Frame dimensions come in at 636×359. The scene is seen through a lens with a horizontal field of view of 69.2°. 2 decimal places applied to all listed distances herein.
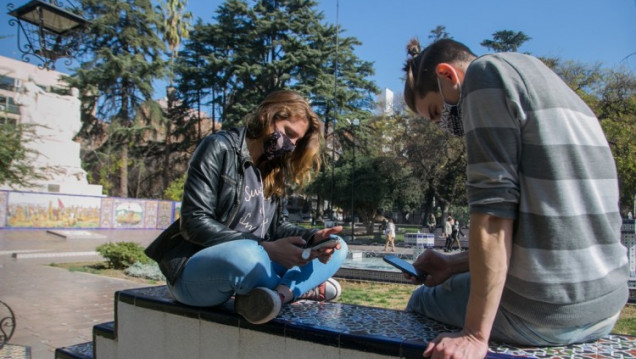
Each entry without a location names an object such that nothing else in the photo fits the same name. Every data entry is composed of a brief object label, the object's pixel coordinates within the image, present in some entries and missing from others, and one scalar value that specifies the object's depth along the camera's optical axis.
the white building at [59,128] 22.19
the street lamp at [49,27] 4.93
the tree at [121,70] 30.80
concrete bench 1.48
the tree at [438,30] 32.73
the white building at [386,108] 34.30
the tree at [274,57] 30.77
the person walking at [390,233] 20.34
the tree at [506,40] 34.56
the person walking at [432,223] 34.59
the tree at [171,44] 35.28
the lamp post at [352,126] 29.96
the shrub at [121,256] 11.70
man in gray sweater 1.27
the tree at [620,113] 21.31
